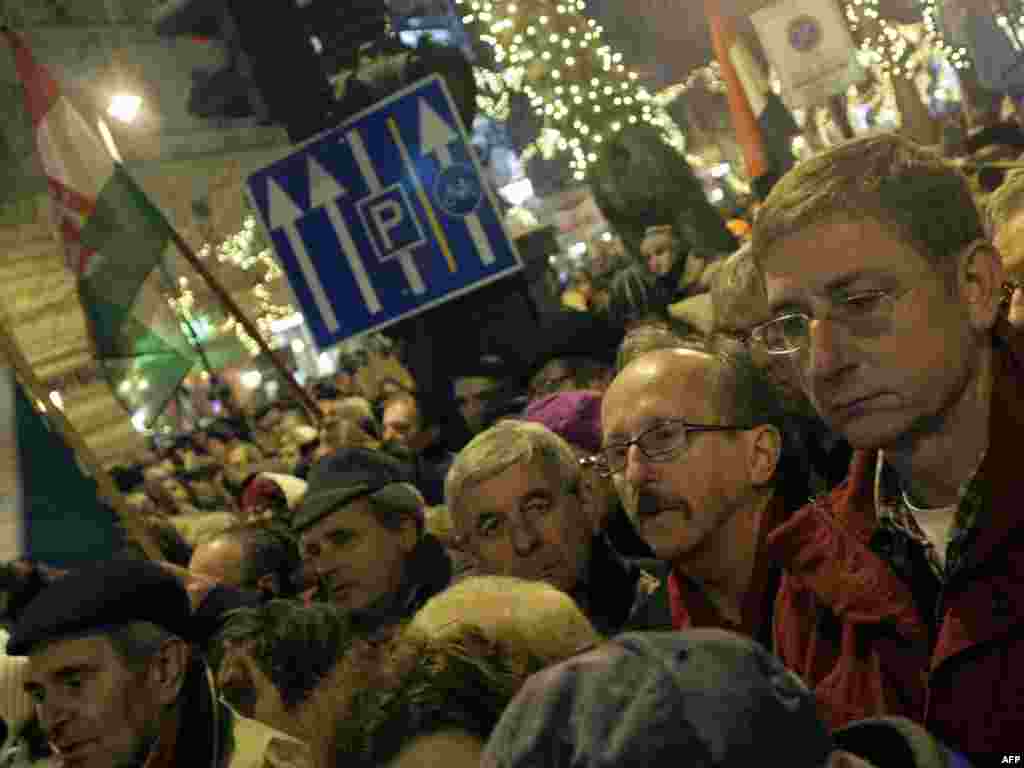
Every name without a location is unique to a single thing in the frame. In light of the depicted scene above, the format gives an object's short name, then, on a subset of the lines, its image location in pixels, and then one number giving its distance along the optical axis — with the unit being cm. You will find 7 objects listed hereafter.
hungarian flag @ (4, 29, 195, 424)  644
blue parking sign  529
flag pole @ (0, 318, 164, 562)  535
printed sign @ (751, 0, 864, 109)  912
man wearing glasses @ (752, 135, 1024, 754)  164
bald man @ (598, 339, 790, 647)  252
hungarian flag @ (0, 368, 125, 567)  539
